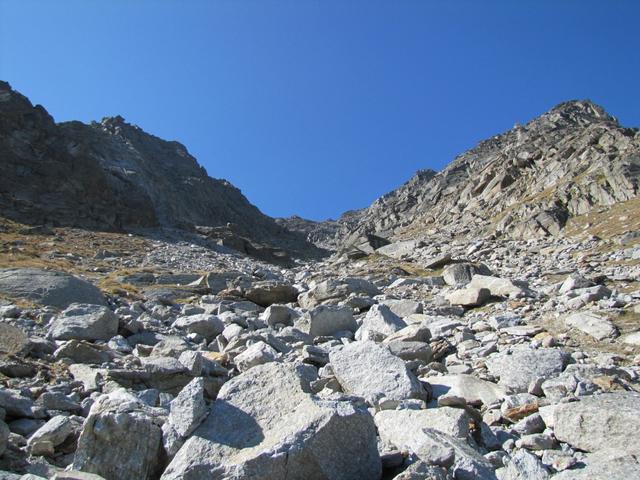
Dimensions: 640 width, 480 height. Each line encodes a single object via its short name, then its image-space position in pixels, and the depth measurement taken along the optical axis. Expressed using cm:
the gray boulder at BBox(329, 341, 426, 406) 688
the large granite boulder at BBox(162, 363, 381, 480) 450
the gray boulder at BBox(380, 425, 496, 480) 450
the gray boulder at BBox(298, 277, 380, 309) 1963
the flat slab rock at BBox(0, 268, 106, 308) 1524
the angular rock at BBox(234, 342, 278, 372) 870
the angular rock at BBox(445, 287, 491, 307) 1663
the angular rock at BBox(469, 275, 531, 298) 1647
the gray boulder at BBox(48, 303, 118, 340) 1090
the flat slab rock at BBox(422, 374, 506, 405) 720
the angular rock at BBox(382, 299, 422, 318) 1566
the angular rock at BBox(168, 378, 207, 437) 505
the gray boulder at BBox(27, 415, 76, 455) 533
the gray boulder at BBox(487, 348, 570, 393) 762
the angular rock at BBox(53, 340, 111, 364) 910
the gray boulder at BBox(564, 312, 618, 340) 1023
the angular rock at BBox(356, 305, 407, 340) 1184
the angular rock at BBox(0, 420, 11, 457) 490
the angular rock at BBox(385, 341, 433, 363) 962
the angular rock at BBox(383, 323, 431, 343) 1065
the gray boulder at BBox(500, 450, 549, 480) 458
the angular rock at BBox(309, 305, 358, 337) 1302
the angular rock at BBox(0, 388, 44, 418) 609
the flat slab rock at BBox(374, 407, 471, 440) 546
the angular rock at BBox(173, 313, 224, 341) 1298
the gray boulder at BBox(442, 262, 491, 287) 2464
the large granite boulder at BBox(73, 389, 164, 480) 475
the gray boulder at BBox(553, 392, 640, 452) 528
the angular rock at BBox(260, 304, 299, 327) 1523
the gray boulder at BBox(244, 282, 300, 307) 2108
